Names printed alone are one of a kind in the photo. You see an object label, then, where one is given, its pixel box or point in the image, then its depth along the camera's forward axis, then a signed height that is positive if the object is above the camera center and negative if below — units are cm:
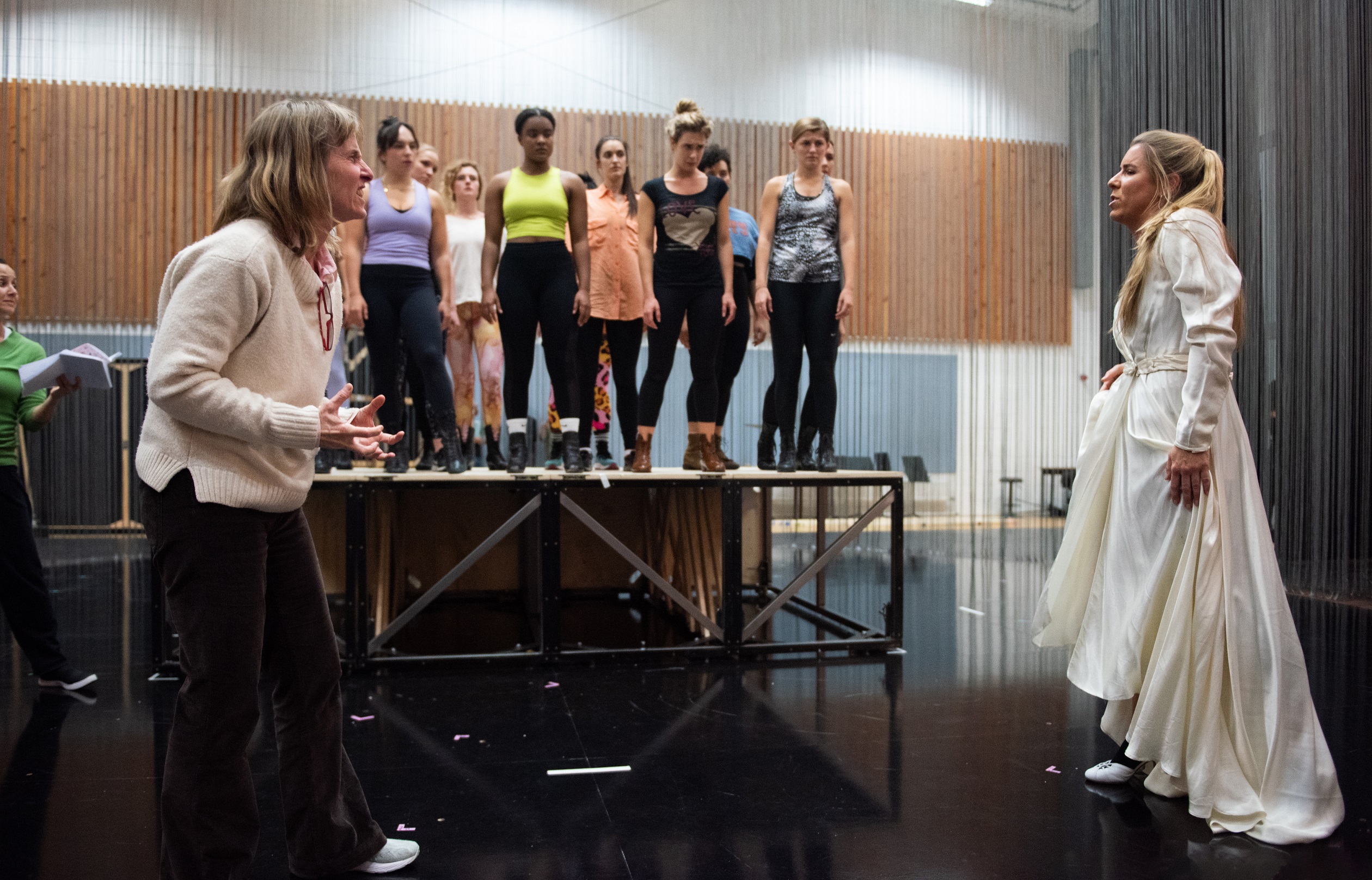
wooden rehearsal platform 382 -59
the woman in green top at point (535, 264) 397 +70
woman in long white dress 222 -31
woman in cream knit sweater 151 +1
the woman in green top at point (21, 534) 331 -32
